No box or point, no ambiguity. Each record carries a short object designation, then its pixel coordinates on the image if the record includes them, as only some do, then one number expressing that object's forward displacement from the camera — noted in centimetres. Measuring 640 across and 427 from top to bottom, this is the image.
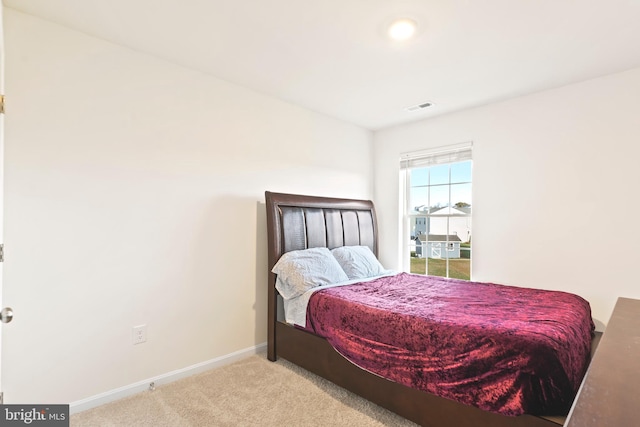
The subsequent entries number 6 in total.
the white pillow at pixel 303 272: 274
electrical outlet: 232
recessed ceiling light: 201
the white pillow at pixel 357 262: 324
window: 363
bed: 170
